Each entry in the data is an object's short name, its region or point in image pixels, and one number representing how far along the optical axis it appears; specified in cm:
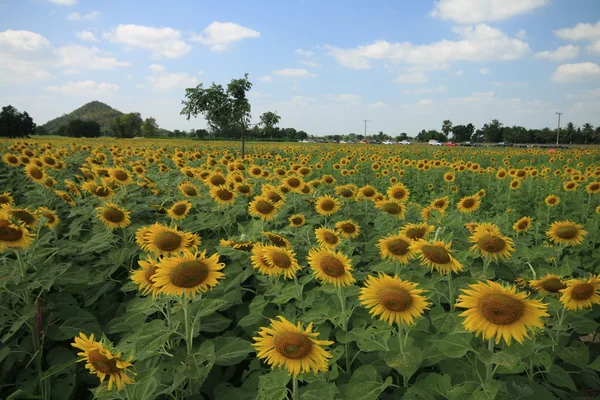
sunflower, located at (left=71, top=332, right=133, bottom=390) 156
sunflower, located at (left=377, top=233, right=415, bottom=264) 263
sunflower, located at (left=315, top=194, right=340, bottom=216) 459
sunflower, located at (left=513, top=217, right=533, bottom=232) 484
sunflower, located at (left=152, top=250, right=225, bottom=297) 194
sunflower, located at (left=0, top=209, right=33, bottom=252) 266
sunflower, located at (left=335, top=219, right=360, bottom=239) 372
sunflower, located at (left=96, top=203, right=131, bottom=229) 367
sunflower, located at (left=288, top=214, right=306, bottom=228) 420
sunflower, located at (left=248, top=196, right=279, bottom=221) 398
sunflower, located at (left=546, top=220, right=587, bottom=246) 377
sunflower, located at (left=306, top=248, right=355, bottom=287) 229
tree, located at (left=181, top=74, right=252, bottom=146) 1909
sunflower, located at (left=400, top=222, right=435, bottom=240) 306
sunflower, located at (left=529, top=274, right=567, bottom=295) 236
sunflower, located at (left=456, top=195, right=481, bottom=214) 532
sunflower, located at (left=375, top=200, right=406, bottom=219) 414
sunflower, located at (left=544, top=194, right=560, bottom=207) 727
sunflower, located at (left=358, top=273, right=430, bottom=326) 185
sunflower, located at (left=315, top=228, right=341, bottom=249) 308
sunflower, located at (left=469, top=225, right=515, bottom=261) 265
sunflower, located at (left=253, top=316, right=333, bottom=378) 159
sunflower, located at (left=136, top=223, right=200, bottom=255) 261
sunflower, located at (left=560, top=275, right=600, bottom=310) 214
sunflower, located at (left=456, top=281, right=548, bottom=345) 162
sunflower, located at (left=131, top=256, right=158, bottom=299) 223
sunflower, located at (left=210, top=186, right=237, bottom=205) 452
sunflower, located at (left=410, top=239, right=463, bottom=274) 235
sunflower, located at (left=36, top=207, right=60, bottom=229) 384
